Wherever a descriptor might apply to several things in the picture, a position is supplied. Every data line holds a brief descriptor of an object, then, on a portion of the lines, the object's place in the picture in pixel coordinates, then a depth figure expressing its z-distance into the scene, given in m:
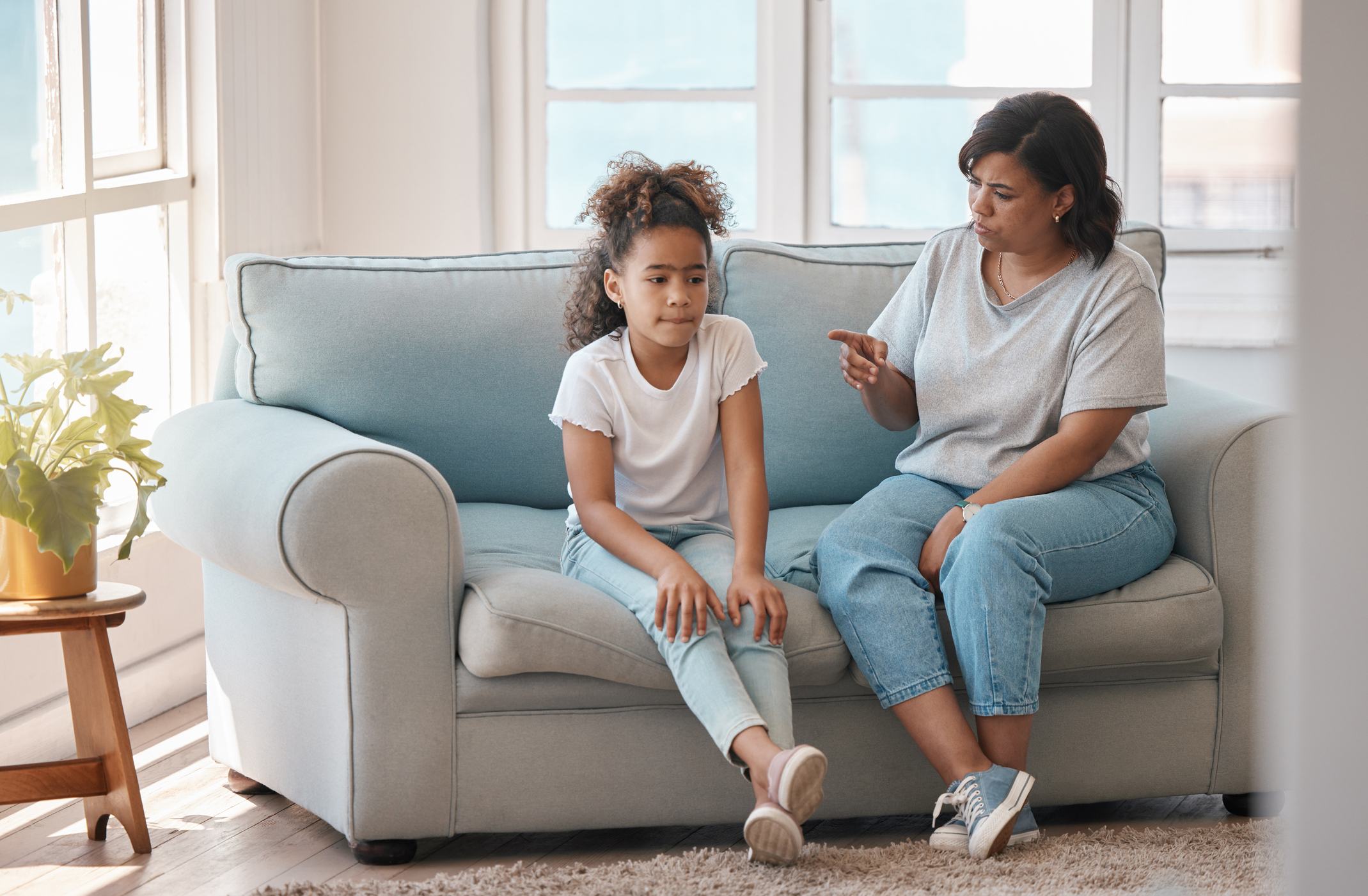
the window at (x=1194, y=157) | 6.29
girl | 4.65
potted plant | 4.62
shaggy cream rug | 4.58
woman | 4.65
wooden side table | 4.71
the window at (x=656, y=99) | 6.49
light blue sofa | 4.64
